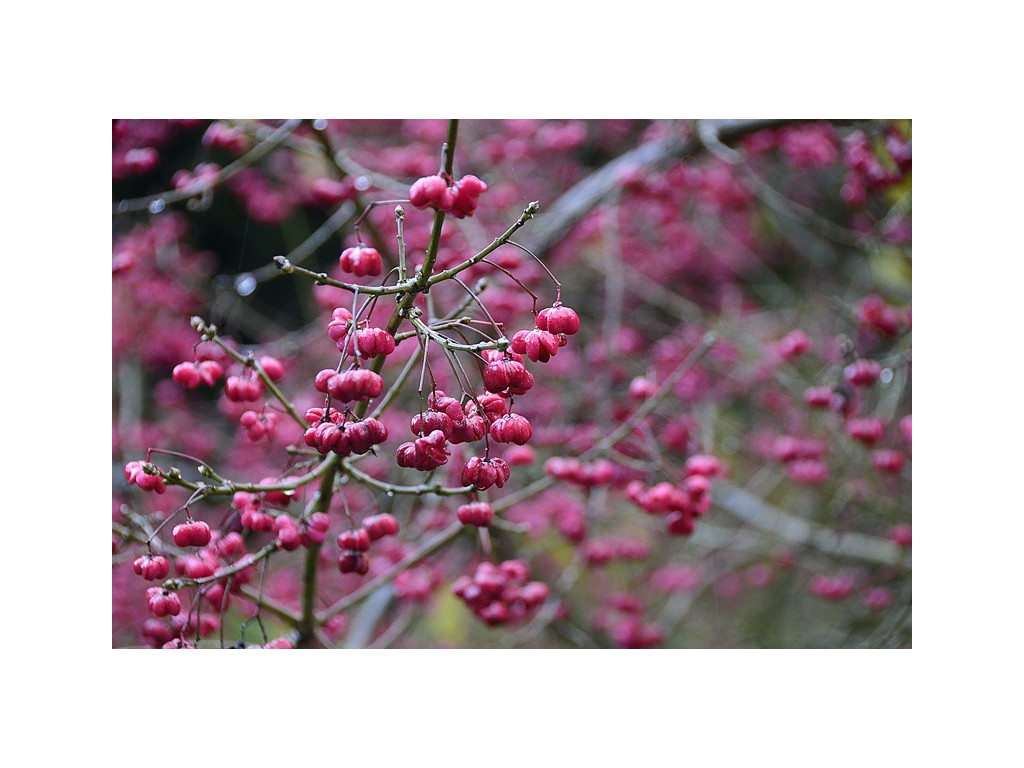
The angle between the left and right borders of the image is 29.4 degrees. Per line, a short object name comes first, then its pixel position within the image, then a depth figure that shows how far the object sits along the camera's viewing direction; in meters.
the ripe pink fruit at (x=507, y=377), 0.59
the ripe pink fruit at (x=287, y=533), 0.64
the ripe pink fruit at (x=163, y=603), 0.64
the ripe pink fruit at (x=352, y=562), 0.65
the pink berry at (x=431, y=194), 0.60
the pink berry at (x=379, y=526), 0.66
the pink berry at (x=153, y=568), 0.65
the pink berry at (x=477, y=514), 0.66
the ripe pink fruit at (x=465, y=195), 0.60
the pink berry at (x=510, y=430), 0.60
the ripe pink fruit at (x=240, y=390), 0.65
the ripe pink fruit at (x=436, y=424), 0.60
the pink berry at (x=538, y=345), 0.60
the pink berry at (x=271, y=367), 0.66
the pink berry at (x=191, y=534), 0.64
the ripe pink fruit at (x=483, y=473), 0.61
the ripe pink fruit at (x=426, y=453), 0.60
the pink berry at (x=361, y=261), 0.63
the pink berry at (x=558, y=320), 0.61
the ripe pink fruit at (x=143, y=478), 0.63
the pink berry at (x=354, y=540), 0.65
